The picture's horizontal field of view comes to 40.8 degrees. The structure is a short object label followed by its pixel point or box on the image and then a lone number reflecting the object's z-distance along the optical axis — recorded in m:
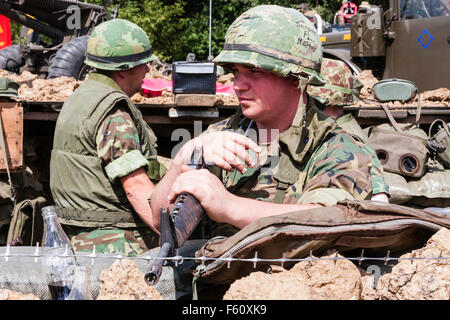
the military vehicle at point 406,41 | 7.29
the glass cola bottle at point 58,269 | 1.78
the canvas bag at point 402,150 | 4.96
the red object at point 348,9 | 15.05
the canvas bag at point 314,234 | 1.67
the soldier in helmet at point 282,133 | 2.06
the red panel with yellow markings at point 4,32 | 14.02
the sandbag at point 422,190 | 4.86
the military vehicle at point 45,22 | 10.78
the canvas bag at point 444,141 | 5.18
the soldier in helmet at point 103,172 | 3.10
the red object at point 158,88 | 6.06
